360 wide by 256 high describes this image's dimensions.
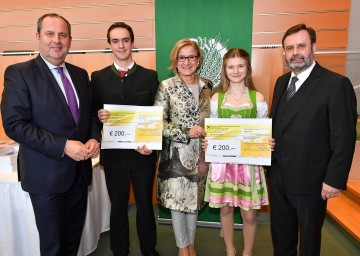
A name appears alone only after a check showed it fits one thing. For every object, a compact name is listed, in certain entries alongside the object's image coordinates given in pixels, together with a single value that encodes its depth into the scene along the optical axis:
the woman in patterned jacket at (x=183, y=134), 2.06
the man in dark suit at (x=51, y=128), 1.55
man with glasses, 1.60
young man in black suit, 2.08
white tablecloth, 2.01
